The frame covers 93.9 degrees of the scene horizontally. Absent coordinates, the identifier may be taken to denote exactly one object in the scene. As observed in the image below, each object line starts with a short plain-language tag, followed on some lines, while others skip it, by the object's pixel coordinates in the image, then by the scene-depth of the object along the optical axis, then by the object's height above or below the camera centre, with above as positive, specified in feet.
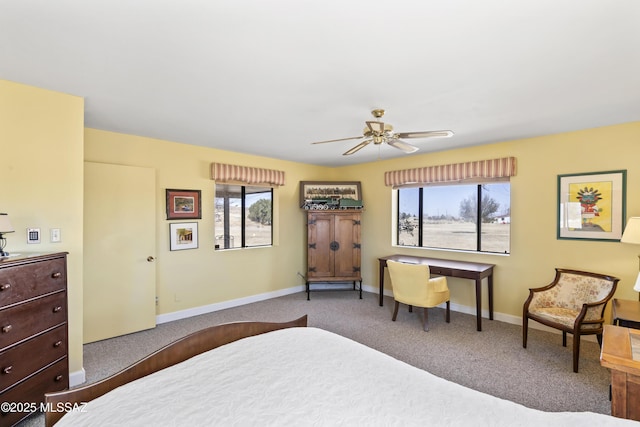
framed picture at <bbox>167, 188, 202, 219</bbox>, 13.03 +0.40
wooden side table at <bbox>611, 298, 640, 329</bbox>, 7.57 -2.68
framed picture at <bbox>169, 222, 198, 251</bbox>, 13.10 -1.01
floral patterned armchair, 9.07 -3.13
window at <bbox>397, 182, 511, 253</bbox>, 13.69 -0.19
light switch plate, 7.72 -0.57
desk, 12.01 -2.40
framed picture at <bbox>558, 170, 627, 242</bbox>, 10.42 +0.30
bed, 3.34 -2.28
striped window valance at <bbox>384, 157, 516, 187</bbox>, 12.69 +1.93
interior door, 10.84 -1.42
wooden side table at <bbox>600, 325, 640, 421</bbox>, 4.60 -2.60
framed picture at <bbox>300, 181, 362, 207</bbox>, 17.58 +1.37
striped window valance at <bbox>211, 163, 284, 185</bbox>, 14.20 +1.96
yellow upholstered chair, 11.84 -2.98
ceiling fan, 8.11 +2.21
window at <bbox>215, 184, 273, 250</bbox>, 15.15 -0.16
